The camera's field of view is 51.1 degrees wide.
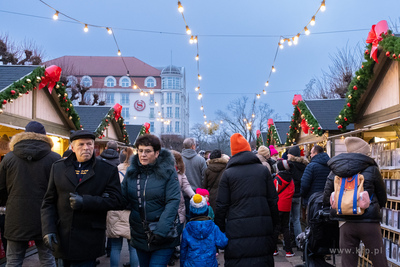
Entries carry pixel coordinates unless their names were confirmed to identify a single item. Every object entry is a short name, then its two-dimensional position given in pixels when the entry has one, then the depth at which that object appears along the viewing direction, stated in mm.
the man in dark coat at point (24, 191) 4301
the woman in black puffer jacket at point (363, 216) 4184
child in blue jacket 4207
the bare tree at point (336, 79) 24869
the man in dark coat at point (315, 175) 6555
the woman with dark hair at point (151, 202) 3654
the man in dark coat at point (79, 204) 3404
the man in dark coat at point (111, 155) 6396
